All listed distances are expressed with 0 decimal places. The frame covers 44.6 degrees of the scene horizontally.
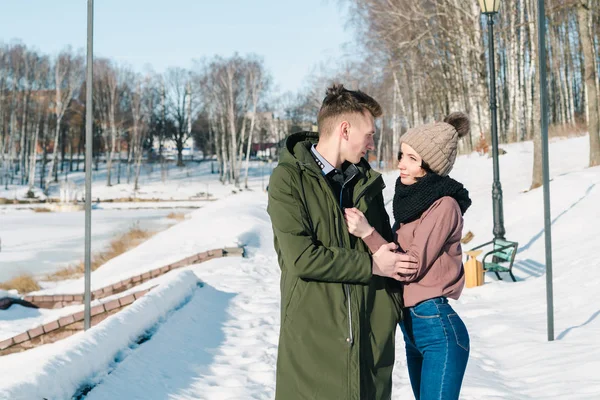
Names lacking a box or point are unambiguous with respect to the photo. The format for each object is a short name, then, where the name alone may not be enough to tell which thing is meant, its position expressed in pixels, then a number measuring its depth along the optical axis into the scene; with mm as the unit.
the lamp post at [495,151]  10719
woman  2803
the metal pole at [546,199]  5918
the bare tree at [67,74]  47438
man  2512
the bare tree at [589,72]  15414
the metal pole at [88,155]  7277
